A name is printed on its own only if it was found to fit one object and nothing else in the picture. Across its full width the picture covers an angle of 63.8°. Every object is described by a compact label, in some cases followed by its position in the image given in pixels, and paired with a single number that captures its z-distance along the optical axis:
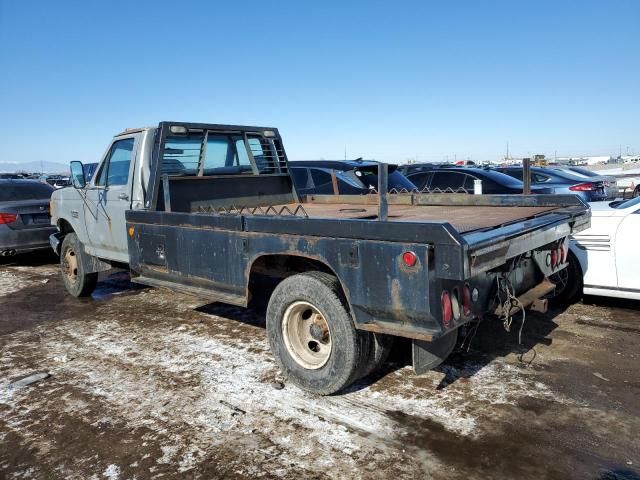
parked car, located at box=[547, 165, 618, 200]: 13.36
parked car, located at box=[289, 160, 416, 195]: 9.16
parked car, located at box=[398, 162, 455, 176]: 14.43
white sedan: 5.28
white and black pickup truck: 3.08
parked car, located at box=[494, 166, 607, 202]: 11.92
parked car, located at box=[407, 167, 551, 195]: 10.64
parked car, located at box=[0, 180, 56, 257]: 9.11
